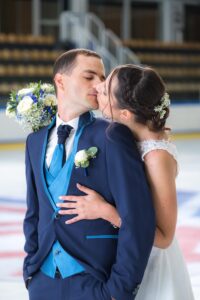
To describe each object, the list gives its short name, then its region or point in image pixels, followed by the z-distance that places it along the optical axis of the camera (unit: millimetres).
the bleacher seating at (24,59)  17406
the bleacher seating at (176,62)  20016
